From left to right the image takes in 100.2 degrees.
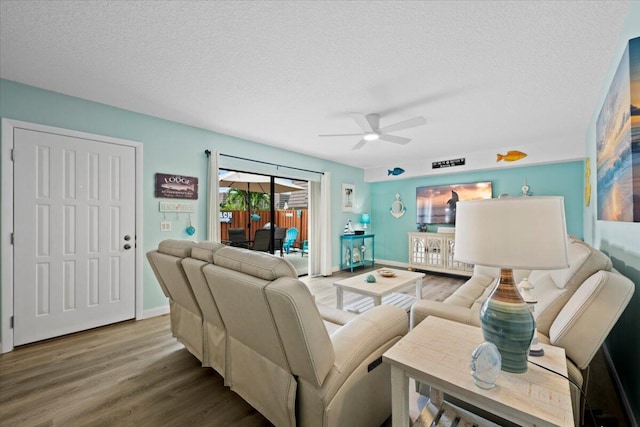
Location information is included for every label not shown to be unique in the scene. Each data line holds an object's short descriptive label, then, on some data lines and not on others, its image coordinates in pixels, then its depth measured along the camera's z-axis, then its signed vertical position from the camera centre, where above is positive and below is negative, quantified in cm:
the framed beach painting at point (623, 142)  133 +42
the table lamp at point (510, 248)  91 -12
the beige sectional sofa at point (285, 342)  113 -64
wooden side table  86 -61
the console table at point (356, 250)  575 -84
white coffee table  280 -81
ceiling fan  274 +95
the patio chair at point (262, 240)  505 -50
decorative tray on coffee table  335 -75
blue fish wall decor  588 +94
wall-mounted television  510 +33
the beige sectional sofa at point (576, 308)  121 -49
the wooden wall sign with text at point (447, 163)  506 +98
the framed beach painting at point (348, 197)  599 +39
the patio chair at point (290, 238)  671 -62
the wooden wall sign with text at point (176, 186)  326 +34
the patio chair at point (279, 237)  579 -52
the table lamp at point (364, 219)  619 -13
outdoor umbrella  442 +55
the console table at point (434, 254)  501 -79
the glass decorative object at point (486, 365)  94 -54
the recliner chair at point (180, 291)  188 -59
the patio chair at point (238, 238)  491 -45
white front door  246 -21
